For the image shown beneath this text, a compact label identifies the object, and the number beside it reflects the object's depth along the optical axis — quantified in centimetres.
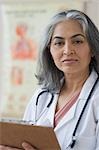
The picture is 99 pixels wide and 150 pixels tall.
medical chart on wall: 207
